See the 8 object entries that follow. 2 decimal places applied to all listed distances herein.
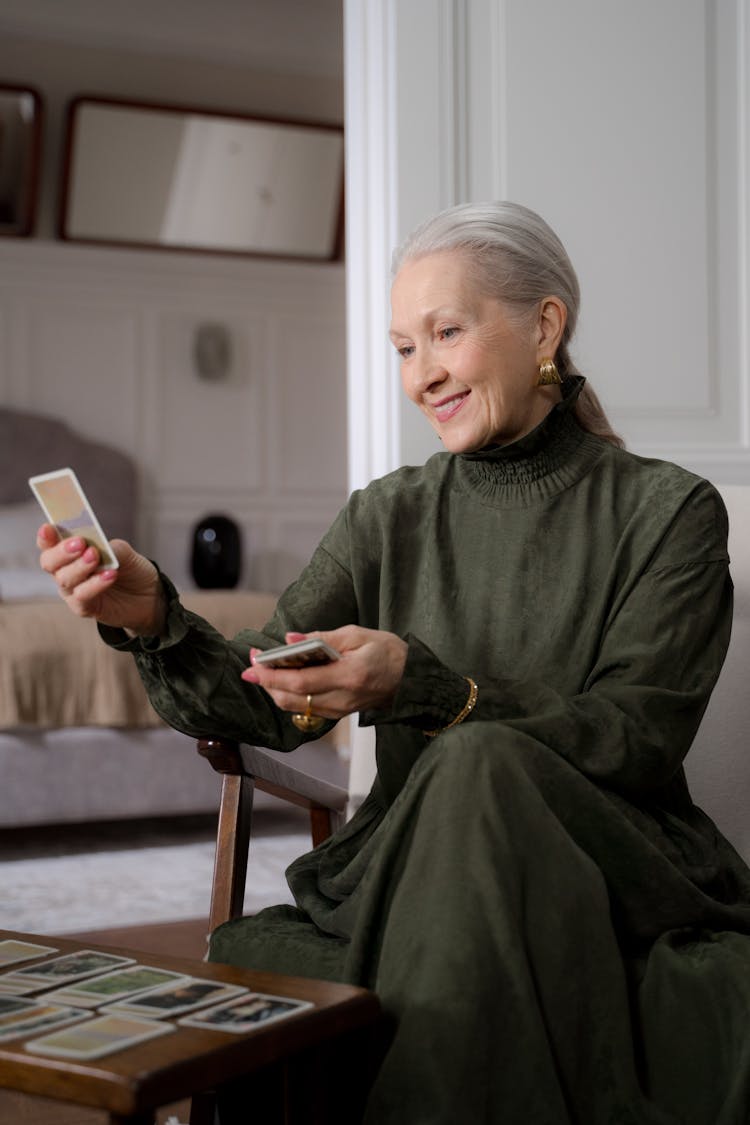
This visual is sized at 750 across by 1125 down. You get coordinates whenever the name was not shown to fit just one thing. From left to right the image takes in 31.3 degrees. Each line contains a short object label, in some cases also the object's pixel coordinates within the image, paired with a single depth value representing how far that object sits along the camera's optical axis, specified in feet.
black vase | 21.77
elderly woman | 4.02
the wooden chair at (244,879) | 4.04
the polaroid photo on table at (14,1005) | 3.86
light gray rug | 11.36
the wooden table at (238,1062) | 3.28
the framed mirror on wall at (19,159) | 21.17
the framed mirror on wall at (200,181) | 21.79
